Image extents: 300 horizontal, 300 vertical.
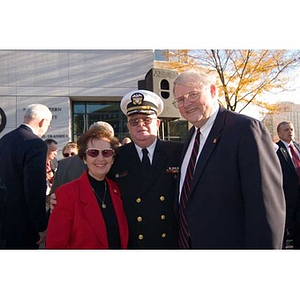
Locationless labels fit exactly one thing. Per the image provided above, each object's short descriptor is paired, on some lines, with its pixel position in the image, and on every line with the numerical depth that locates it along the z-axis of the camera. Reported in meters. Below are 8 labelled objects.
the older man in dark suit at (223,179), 2.01
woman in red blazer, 2.38
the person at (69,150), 6.17
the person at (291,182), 4.33
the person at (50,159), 5.78
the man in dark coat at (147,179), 2.57
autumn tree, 6.54
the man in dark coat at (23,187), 3.06
